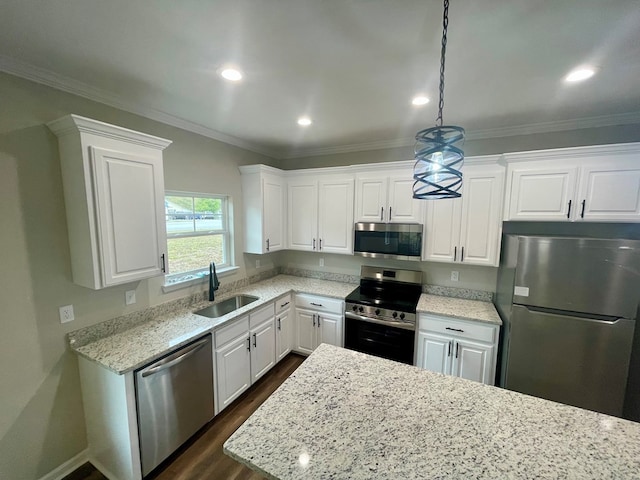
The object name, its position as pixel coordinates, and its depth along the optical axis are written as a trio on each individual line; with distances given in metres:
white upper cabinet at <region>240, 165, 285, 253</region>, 3.22
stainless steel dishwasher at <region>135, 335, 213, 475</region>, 1.76
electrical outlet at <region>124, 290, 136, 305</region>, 2.17
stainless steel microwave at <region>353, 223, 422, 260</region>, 2.89
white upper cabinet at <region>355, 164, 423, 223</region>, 2.90
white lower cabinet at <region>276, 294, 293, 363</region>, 3.08
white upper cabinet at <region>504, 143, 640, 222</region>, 2.06
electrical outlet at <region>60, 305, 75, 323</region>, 1.83
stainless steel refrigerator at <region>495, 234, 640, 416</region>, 1.93
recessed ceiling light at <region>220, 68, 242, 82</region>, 1.65
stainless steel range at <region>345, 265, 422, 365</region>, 2.69
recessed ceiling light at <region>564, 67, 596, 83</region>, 1.57
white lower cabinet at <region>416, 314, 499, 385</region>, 2.43
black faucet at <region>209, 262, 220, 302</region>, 2.80
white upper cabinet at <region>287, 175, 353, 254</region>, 3.25
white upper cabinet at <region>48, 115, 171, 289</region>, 1.68
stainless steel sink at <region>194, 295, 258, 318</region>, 2.77
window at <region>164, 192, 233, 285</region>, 2.63
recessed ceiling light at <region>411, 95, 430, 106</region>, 1.98
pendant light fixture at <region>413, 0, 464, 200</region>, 1.15
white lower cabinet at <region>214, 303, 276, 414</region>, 2.33
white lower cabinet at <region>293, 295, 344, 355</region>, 3.06
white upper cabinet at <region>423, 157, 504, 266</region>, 2.57
